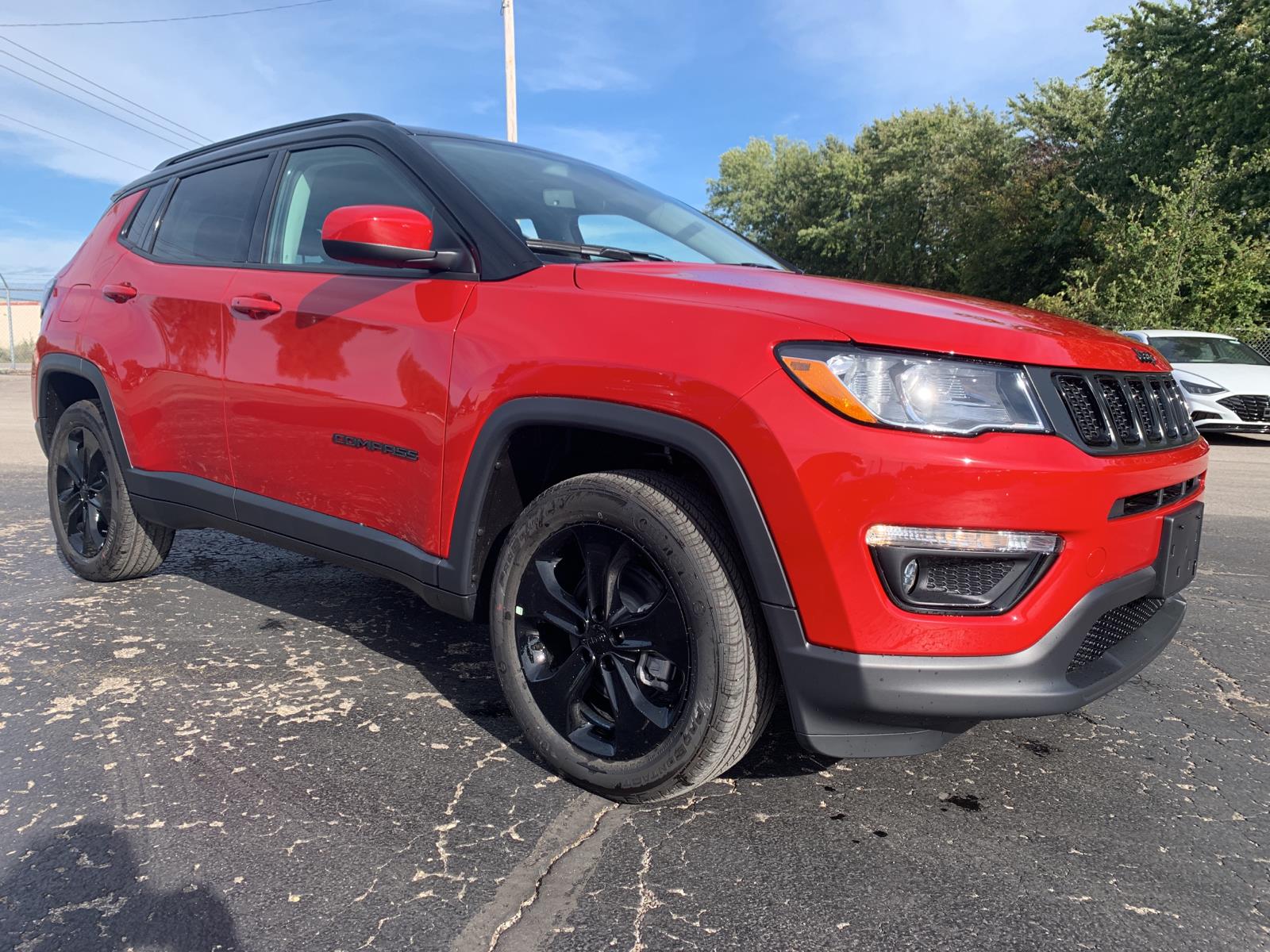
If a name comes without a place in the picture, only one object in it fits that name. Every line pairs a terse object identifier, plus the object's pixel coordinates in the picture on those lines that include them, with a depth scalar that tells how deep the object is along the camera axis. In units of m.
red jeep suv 1.68
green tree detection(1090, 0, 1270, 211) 18.84
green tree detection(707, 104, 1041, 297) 30.77
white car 10.73
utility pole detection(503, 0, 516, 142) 17.59
